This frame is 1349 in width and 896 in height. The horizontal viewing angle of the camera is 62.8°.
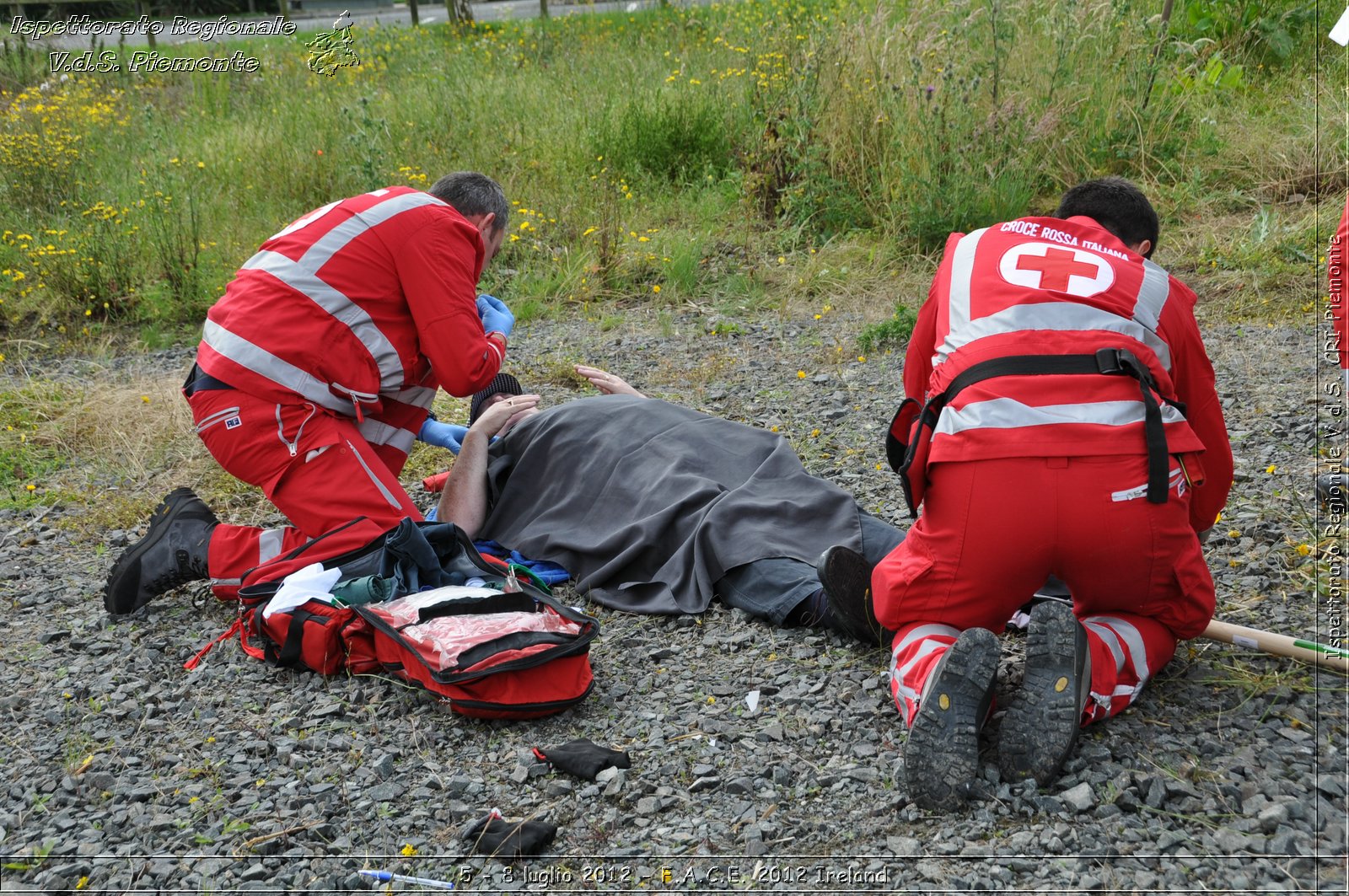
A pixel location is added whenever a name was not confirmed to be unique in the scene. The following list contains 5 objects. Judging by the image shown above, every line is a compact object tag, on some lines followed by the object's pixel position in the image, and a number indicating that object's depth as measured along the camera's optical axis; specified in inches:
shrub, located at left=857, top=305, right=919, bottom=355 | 219.8
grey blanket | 135.7
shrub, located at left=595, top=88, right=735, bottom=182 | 316.8
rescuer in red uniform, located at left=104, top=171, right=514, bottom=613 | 138.9
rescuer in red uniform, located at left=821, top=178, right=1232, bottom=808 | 90.4
